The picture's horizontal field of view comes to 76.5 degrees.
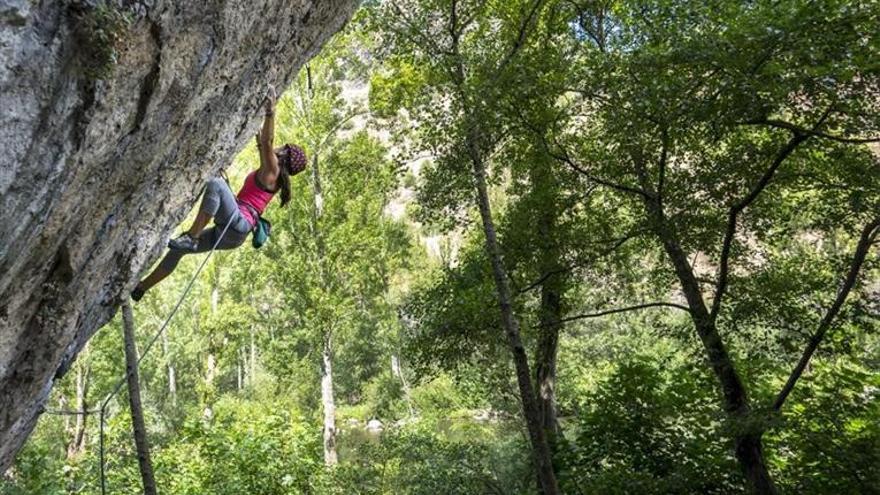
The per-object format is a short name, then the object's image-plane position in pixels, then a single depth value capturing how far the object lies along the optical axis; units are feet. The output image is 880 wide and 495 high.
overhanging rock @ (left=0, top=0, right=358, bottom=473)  7.16
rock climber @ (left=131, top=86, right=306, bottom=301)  14.66
